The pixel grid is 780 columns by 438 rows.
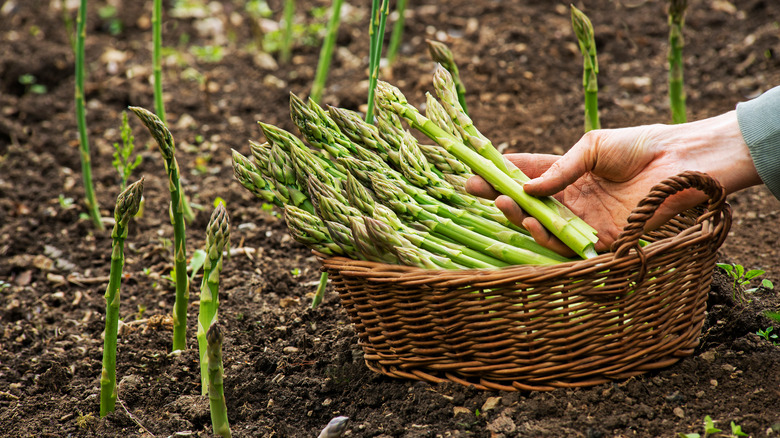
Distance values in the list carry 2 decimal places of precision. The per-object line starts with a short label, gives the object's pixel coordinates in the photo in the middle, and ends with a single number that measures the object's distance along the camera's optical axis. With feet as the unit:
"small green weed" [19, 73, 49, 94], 17.72
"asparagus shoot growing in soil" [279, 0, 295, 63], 18.45
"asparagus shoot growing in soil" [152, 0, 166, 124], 12.26
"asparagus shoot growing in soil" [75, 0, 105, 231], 11.80
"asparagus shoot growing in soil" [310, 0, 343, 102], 14.15
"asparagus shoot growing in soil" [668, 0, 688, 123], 11.49
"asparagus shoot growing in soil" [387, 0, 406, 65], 17.22
